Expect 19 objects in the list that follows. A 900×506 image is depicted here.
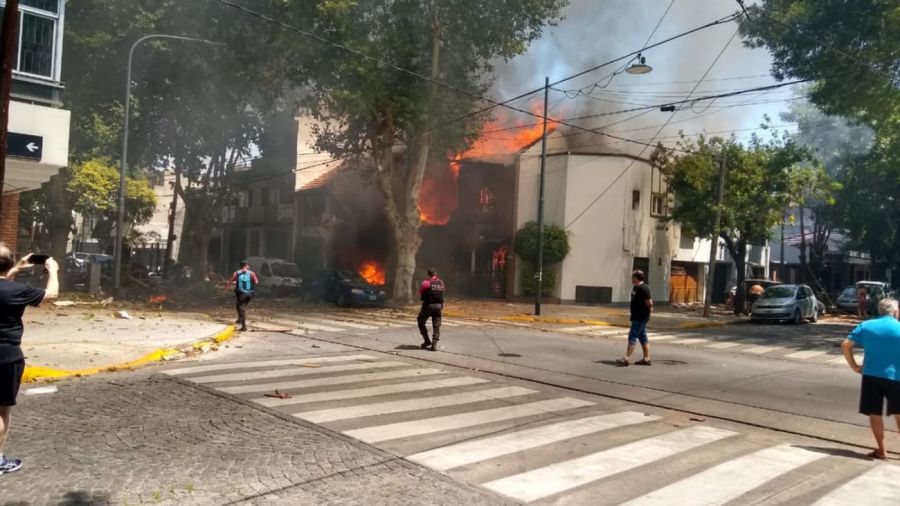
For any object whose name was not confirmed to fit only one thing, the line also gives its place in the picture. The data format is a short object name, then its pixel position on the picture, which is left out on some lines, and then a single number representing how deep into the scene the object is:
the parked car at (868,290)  27.86
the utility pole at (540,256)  20.99
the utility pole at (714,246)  22.80
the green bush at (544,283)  26.92
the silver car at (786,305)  22.59
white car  26.39
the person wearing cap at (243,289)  14.33
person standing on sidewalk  4.39
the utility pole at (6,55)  7.13
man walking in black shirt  10.62
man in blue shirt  5.58
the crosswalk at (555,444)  4.68
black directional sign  12.06
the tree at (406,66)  20.36
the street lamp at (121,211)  19.19
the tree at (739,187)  24.80
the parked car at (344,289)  22.39
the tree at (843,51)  18.03
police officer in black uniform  11.91
